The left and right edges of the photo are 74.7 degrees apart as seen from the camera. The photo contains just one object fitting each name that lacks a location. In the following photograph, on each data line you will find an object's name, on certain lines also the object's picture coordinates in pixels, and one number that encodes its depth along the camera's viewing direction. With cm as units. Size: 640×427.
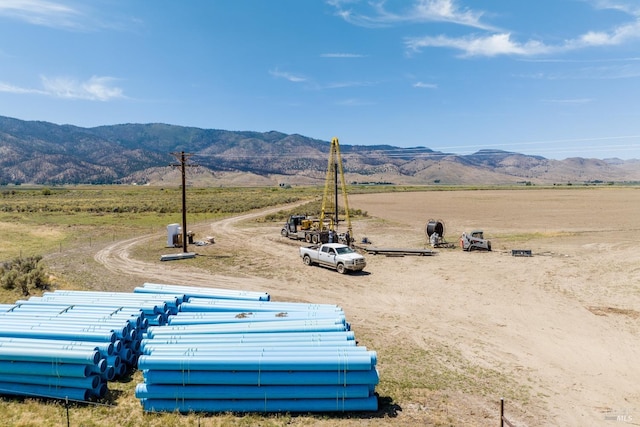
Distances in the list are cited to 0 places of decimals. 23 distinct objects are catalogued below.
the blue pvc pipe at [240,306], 1380
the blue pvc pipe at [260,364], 945
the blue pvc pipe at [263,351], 980
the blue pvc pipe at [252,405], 953
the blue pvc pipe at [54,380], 980
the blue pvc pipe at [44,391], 982
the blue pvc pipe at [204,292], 1589
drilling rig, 3497
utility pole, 3022
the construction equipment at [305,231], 3584
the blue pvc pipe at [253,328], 1145
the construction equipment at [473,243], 3155
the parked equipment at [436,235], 3344
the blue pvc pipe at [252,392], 953
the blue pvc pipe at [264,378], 949
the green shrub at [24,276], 1977
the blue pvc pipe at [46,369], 974
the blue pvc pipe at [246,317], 1245
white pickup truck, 2461
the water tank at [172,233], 3347
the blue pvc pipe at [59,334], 1088
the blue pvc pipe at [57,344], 1017
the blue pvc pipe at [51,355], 974
